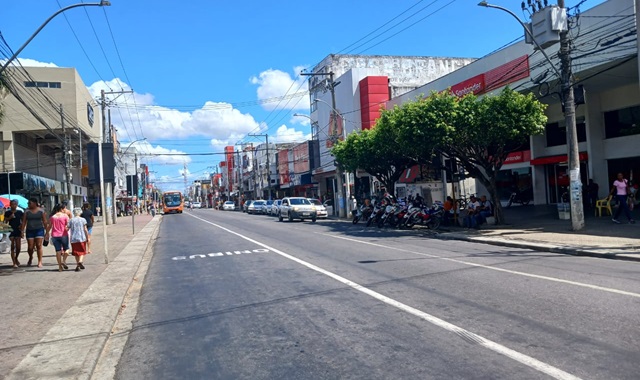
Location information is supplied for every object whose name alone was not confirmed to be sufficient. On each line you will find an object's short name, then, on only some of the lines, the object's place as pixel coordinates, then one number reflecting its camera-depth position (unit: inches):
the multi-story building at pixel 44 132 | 1486.2
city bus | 2812.5
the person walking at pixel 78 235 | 497.5
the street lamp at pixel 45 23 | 540.8
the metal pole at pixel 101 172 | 584.2
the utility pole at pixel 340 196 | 1445.7
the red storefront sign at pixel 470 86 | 1067.9
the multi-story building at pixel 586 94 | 743.1
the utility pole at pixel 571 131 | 678.5
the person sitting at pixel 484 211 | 872.7
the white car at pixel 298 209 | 1414.9
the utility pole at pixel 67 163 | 1299.2
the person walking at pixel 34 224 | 518.9
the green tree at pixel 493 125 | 773.9
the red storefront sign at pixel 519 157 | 1159.0
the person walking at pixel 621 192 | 670.5
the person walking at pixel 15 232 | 539.8
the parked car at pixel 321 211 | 1480.1
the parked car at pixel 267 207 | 2180.7
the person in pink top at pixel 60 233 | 501.6
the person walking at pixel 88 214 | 765.9
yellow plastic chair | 818.3
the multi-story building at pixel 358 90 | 1674.5
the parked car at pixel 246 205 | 2659.9
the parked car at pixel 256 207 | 2354.9
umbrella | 985.1
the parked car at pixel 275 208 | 1950.1
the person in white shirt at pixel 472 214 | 857.5
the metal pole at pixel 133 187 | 1139.3
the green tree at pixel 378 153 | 1080.2
